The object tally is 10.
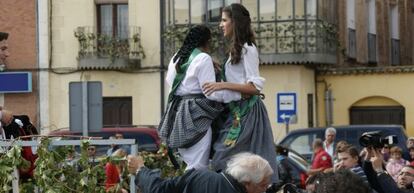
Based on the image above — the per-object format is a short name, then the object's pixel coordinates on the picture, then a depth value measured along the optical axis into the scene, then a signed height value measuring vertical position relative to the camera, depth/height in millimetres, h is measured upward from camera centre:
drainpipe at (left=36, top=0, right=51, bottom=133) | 32438 +1558
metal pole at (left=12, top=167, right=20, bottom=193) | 6680 -499
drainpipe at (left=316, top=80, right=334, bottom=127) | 32594 -65
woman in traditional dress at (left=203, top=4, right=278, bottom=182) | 6801 +6
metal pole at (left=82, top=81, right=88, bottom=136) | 16875 -81
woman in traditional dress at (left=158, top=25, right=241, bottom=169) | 6840 -17
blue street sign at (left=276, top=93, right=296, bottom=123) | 29359 -98
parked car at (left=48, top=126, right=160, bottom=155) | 21172 -646
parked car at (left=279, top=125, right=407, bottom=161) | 22359 -777
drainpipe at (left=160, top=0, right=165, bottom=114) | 31969 +1462
